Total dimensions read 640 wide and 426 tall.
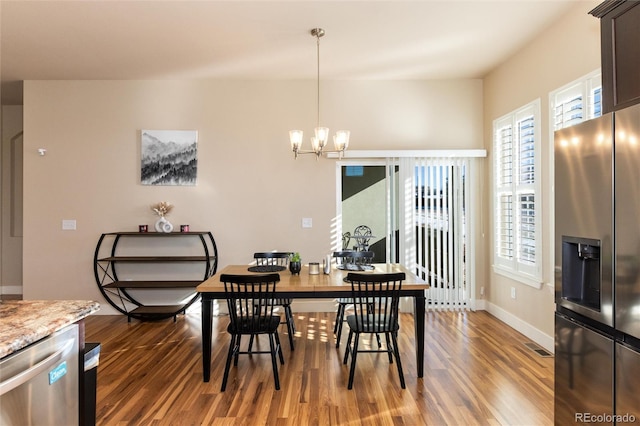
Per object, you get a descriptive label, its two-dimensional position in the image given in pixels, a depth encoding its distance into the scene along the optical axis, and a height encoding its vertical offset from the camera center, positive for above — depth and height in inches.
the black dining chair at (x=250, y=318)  105.6 -31.4
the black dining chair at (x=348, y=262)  138.8 -19.6
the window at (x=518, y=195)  145.2 +8.5
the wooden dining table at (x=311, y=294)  112.0 -24.1
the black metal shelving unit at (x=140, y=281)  177.8 -29.8
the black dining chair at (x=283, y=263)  139.7 -22.0
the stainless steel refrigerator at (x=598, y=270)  59.9 -10.3
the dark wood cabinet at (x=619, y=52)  68.7 +31.6
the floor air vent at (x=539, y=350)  132.7 -50.6
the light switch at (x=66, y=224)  189.8 -2.9
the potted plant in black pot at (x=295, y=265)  134.0 -17.7
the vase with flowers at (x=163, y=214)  185.2 +1.9
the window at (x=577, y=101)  113.6 +37.7
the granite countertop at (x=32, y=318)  44.0 -14.0
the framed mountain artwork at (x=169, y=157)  190.1 +31.5
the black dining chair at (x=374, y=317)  103.8 -31.2
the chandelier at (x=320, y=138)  135.7 +29.2
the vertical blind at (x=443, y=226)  188.1 -5.6
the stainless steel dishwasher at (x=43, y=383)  42.6 -21.2
